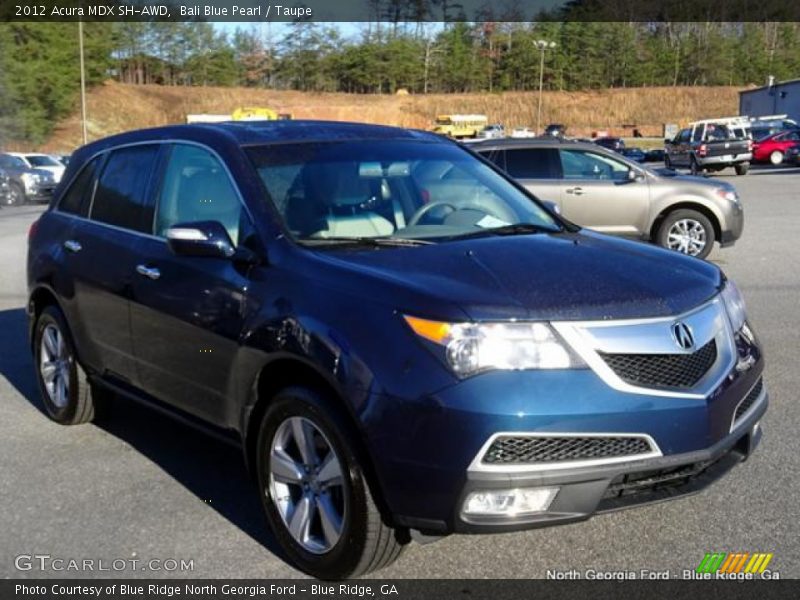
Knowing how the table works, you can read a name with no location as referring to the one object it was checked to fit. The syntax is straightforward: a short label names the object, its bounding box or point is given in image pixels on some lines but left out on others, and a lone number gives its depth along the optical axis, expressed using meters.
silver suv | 12.17
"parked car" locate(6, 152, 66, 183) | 29.79
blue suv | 3.08
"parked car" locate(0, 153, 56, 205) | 27.64
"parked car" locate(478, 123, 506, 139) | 69.45
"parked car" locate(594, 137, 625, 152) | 48.86
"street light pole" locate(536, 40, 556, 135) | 99.54
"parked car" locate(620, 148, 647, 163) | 44.68
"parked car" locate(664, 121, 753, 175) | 35.12
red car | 39.84
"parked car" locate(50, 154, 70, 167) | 32.00
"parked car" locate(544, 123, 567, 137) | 69.11
